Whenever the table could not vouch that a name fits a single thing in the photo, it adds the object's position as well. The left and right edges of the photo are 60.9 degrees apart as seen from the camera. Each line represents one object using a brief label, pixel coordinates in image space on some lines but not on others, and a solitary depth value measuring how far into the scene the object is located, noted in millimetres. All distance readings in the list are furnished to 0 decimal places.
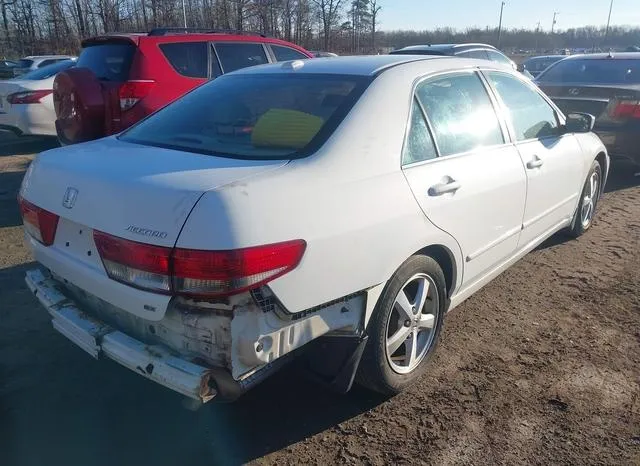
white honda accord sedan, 1979
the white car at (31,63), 14930
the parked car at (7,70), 19538
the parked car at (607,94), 6789
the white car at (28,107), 8562
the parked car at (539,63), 20394
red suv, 5625
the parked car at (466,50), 9511
